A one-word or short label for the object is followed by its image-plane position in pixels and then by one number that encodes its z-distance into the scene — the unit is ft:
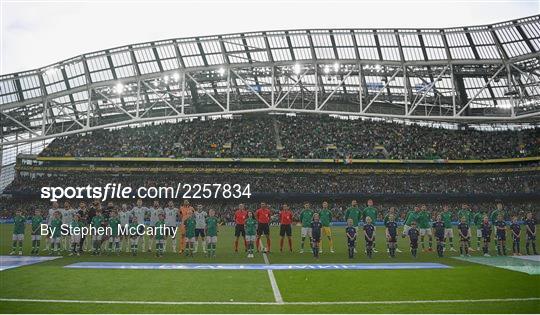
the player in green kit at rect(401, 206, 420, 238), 56.18
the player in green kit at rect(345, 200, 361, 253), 56.18
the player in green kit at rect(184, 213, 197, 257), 52.60
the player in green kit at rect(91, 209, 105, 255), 52.49
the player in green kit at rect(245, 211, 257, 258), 53.16
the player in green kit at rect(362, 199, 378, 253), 56.27
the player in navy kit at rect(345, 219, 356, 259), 50.14
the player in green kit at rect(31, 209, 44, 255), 53.47
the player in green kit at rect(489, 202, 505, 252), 56.55
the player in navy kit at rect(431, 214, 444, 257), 52.13
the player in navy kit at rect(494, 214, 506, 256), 54.19
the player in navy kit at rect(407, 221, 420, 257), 51.08
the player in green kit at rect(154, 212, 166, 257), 51.06
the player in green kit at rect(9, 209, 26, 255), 53.78
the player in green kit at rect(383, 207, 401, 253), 52.88
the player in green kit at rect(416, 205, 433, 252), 56.39
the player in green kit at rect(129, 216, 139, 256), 51.67
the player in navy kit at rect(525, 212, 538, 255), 54.44
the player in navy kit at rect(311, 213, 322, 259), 50.18
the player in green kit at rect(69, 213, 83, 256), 52.70
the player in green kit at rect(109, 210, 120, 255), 52.90
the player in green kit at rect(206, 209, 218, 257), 52.08
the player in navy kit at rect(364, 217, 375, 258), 51.13
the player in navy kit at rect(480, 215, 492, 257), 54.94
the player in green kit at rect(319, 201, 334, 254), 54.60
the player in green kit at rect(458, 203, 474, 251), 56.68
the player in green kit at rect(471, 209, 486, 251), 57.74
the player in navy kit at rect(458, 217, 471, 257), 52.39
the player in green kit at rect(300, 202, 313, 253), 54.56
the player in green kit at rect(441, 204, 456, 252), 56.36
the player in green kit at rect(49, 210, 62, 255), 53.57
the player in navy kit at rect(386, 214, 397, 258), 51.80
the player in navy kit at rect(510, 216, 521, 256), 54.85
